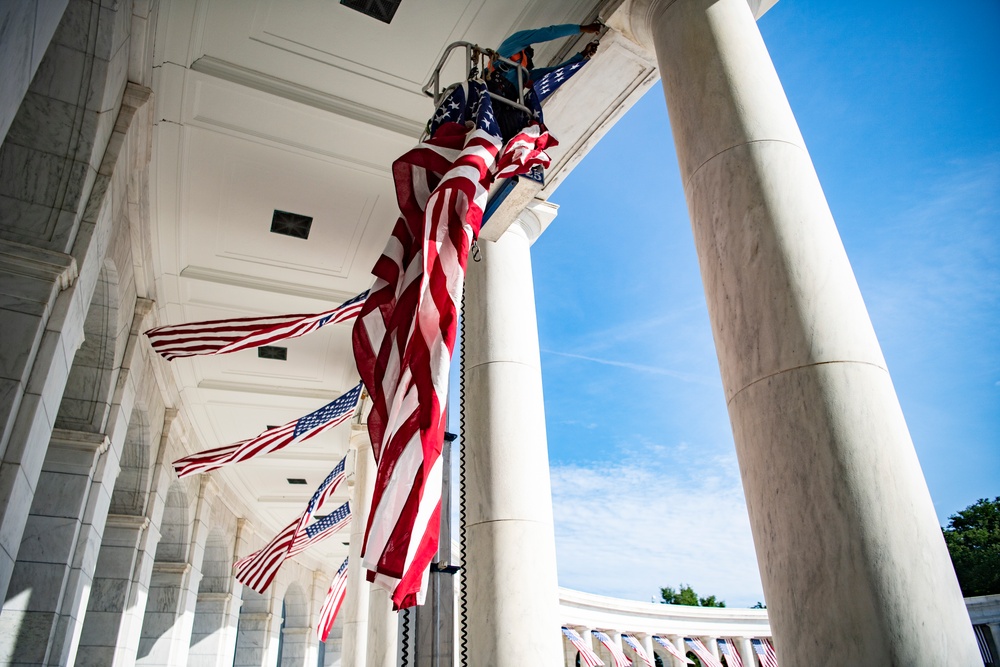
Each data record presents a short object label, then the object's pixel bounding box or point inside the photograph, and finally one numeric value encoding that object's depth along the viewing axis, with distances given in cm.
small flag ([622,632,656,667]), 4790
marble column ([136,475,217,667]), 2433
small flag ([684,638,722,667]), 4972
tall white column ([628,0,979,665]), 363
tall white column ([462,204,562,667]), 740
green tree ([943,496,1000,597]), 6806
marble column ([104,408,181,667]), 1827
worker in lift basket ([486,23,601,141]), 751
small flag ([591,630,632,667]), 4488
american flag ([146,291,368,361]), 1246
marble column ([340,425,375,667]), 2000
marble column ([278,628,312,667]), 4419
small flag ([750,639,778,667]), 5144
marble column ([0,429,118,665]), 1191
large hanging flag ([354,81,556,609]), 442
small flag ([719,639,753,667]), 5275
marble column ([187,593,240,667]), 3055
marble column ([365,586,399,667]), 1520
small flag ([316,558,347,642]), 2475
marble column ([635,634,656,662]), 5036
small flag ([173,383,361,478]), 1483
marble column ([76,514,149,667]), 1770
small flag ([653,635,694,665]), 5184
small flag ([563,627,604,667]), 4112
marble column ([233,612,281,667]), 3909
